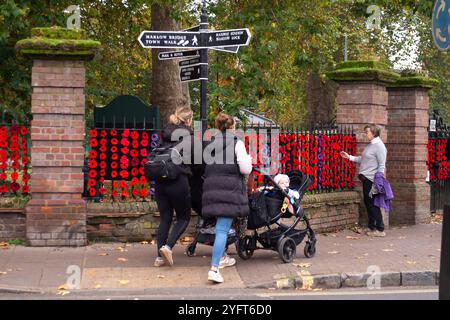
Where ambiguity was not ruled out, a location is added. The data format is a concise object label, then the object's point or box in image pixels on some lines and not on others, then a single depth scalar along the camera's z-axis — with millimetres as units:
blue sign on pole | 7602
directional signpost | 10219
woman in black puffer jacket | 8617
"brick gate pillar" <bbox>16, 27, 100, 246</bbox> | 10703
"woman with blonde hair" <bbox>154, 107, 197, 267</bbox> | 9273
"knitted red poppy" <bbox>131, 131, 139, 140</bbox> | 11409
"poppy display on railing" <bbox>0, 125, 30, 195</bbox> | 10969
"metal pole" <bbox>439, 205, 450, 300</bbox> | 6051
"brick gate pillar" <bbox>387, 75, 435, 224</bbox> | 15203
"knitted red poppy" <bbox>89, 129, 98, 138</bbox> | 11227
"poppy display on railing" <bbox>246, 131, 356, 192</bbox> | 12742
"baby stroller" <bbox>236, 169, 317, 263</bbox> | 9609
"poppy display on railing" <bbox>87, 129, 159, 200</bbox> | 11258
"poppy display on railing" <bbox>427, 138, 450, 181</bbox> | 16750
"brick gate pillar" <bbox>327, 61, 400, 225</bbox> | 13898
